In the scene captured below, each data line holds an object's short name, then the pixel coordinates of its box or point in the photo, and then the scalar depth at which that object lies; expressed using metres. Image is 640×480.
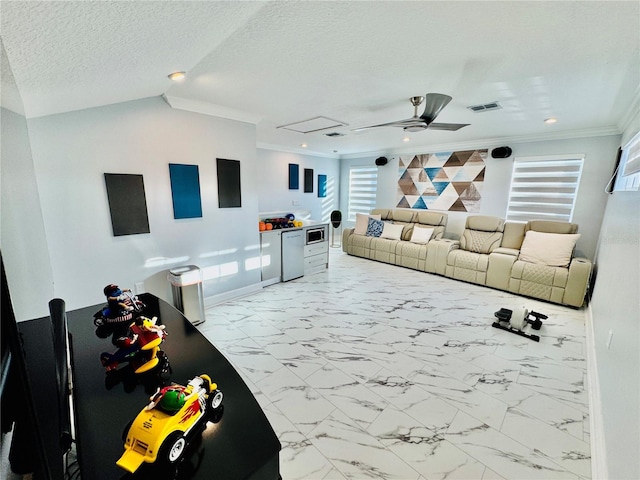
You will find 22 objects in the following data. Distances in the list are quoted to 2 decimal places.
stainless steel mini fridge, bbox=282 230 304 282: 4.28
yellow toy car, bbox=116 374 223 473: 0.67
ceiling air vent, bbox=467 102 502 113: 2.81
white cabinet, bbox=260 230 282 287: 3.97
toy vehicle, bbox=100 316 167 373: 1.05
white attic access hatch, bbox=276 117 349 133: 3.55
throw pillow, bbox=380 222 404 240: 5.54
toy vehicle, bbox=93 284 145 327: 1.38
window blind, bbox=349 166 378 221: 6.73
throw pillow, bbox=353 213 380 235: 5.96
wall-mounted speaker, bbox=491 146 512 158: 4.48
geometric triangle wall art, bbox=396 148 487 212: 5.00
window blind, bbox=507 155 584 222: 4.07
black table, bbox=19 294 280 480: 0.67
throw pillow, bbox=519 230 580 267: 3.64
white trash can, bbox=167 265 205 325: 2.83
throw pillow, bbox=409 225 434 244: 5.11
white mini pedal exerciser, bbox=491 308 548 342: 2.83
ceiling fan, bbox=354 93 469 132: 2.34
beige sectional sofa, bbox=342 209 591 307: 3.56
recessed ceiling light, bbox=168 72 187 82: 2.06
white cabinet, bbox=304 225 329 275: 4.68
